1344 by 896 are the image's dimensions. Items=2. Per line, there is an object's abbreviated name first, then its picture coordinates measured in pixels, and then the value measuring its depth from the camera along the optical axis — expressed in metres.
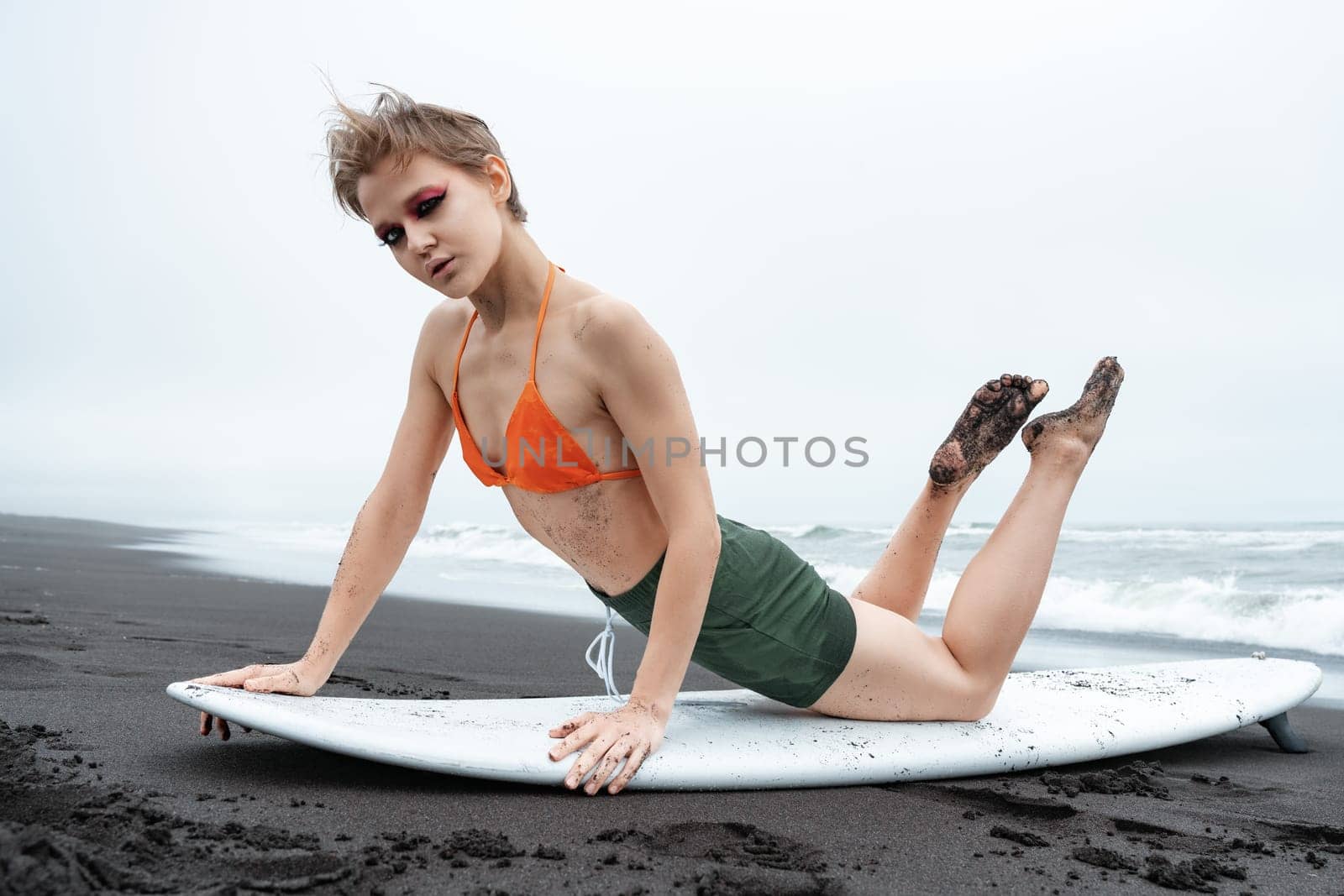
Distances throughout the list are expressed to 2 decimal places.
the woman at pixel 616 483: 2.36
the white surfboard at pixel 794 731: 2.31
